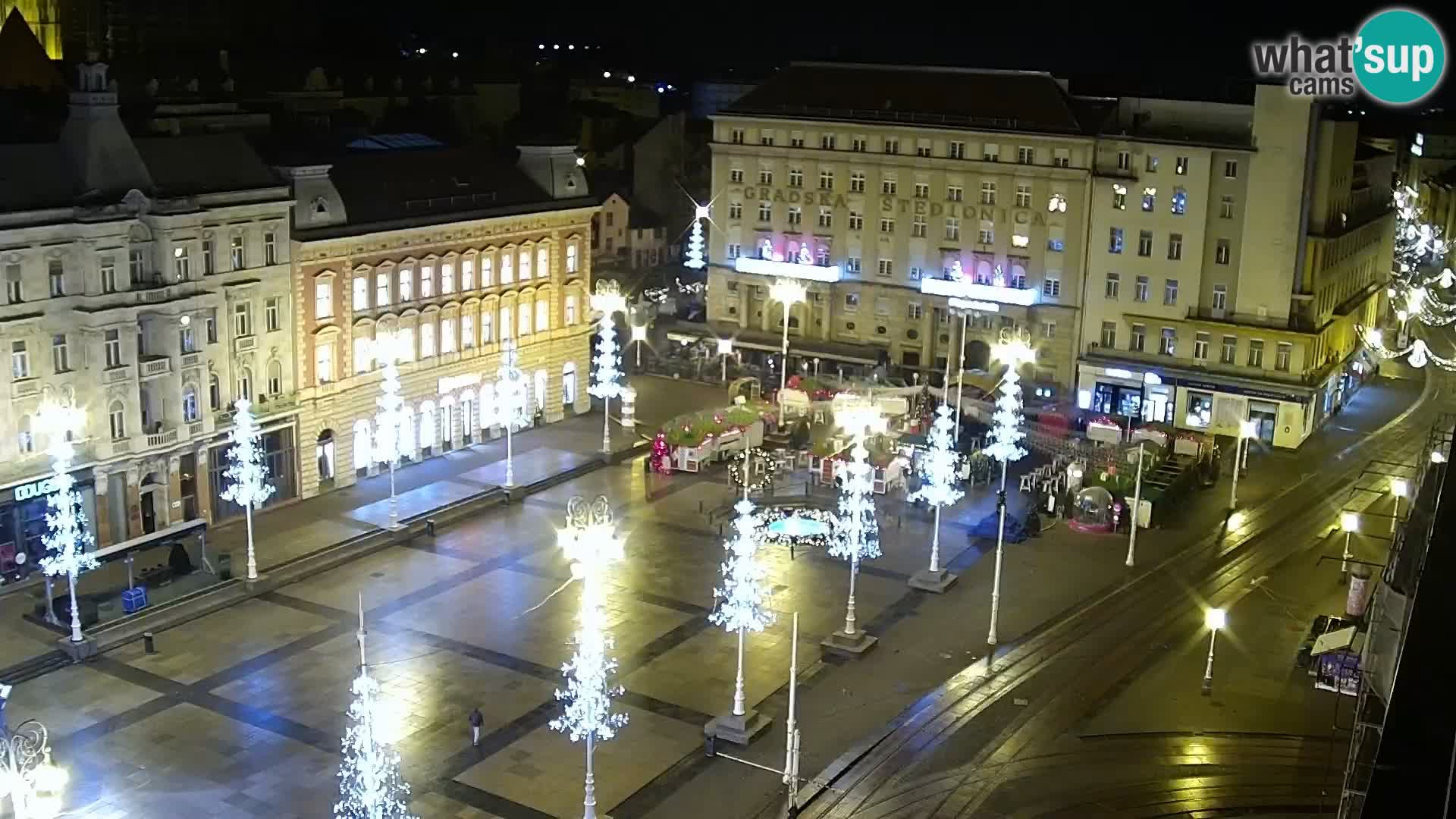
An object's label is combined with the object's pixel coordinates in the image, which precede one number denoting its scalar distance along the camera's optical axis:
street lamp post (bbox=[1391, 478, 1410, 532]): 58.34
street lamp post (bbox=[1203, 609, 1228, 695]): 46.75
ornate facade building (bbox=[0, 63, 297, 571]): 53.34
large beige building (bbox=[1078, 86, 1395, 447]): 78.62
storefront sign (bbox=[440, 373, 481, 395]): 72.25
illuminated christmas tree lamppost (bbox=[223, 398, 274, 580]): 54.84
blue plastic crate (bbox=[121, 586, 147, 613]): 50.53
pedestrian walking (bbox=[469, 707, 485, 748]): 41.62
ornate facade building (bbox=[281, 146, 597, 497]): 65.38
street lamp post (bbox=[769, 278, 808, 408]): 84.81
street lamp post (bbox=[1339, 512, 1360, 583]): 52.45
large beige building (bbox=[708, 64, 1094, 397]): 86.56
